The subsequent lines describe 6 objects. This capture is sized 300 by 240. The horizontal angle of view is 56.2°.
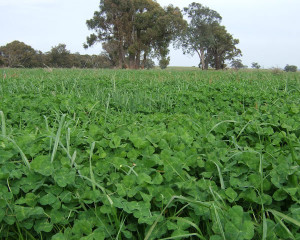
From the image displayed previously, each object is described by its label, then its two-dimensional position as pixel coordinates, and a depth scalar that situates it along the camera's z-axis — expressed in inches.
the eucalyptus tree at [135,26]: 1354.6
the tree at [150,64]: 2266.0
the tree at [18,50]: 1991.9
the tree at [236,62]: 1920.5
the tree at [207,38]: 1686.8
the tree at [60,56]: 2240.5
